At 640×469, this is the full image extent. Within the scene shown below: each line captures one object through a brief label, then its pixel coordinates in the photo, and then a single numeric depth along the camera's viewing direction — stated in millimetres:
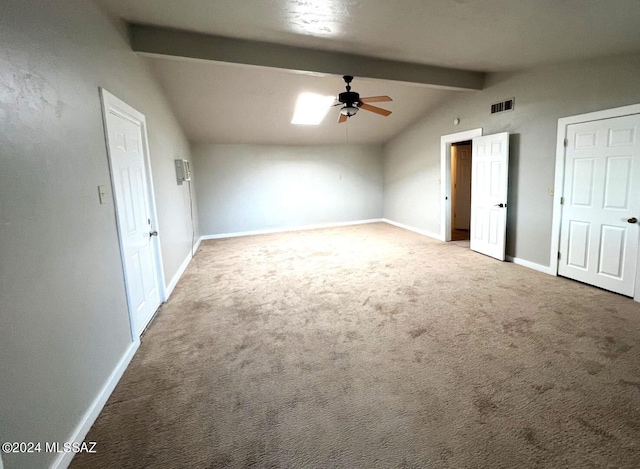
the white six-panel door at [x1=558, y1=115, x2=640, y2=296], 3127
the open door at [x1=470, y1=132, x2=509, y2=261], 4438
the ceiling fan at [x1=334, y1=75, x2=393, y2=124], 3957
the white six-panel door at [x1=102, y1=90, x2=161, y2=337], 2412
